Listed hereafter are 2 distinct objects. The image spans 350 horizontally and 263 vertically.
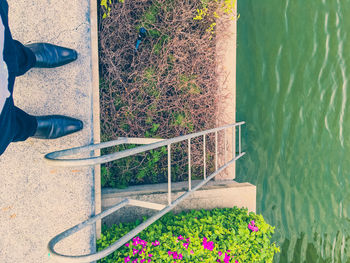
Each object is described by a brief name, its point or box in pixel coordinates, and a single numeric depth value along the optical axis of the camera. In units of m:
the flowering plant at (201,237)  2.74
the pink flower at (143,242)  2.76
